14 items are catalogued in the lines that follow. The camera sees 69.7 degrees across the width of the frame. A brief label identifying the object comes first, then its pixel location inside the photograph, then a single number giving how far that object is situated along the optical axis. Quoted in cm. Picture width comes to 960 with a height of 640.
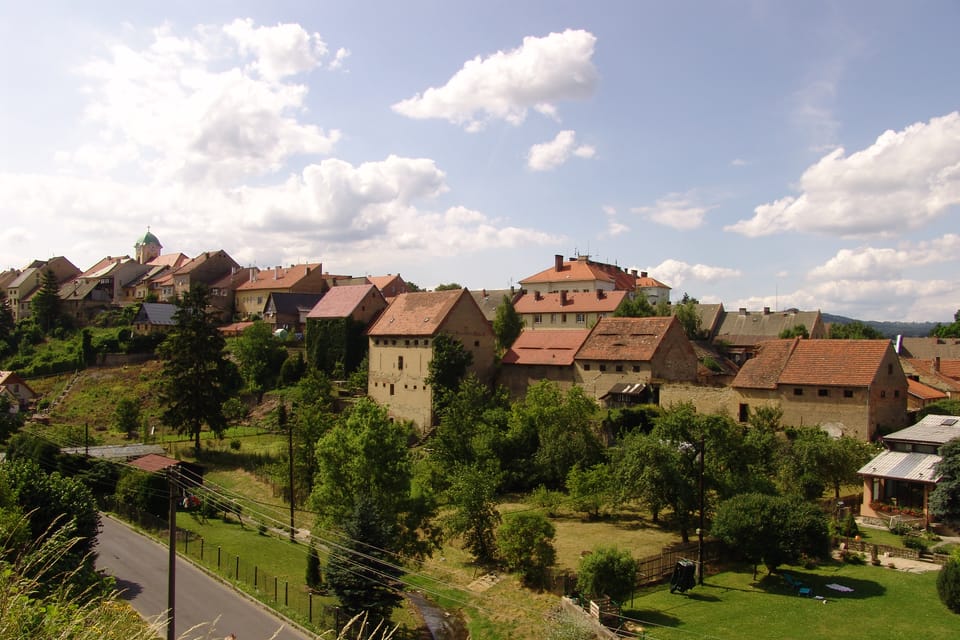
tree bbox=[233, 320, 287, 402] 6431
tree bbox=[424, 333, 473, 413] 5212
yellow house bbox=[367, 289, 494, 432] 5356
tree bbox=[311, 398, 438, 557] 2948
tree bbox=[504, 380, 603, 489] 4106
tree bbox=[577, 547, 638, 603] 2392
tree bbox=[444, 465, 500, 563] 3138
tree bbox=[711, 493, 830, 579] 2591
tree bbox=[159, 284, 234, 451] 5000
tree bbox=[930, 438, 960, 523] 2948
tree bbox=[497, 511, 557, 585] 2828
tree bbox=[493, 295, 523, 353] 6384
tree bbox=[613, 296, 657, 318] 6412
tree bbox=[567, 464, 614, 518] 3572
